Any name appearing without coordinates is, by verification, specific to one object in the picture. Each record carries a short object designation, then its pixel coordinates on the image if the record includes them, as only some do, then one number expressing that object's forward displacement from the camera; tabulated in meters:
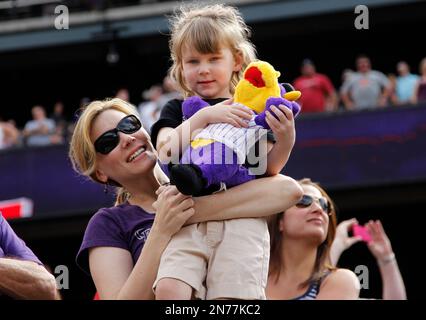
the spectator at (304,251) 5.10
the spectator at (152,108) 13.32
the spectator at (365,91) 14.12
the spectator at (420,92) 13.96
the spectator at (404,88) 14.36
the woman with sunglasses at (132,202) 3.63
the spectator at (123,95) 13.78
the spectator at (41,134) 15.57
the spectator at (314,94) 14.28
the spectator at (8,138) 15.66
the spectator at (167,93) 13.46
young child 3.53
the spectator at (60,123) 15.70
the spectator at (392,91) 14.43
